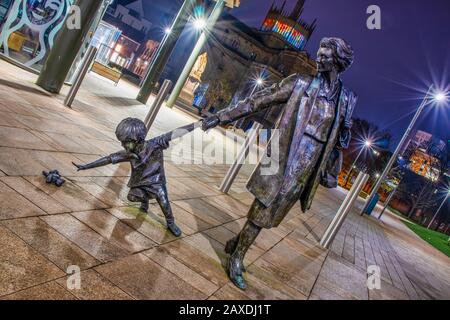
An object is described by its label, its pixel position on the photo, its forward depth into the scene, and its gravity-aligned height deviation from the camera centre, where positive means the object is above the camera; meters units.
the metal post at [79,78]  7.67 -0.69
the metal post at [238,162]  7.12 -0.64
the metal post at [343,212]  6.99 -0.52
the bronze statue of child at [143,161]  3.43 -0.78
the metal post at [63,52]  8.36 -0.38
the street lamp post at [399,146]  17.69 +2.92
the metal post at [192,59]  18.42 +2.07
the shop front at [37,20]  9.85 -0.07
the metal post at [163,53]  15.03 +1.31
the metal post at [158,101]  6.90 -0.29
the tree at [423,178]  34.47 +5.00
